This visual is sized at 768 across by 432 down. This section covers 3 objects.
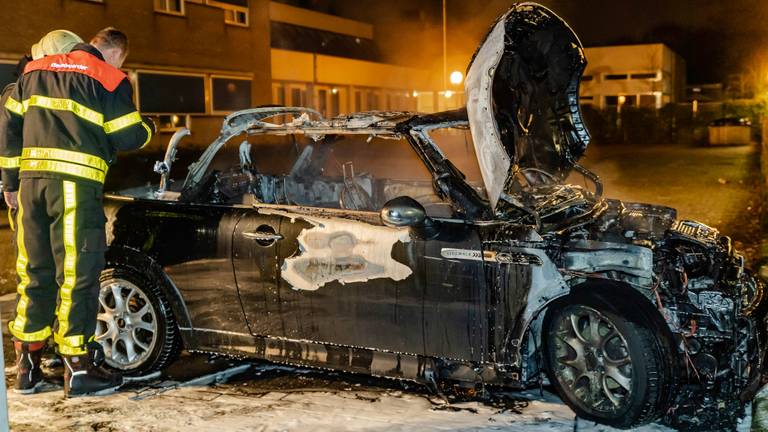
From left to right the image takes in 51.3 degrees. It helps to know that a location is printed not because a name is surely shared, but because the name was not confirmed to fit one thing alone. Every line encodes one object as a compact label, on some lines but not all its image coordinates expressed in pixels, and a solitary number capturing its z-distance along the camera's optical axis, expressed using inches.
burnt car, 153.2
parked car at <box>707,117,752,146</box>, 1234.0
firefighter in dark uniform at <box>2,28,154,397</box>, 179.8
